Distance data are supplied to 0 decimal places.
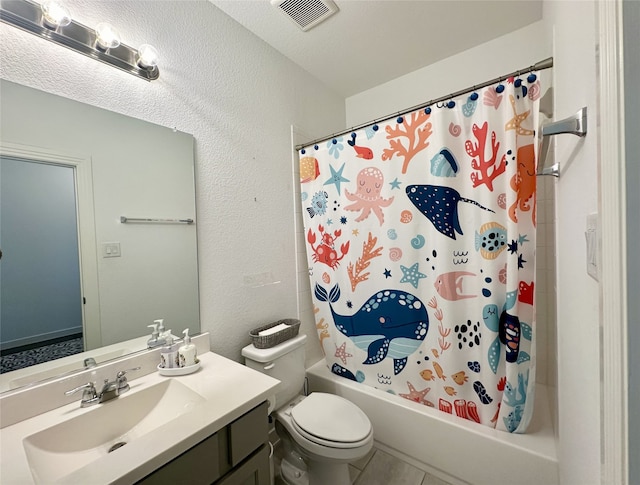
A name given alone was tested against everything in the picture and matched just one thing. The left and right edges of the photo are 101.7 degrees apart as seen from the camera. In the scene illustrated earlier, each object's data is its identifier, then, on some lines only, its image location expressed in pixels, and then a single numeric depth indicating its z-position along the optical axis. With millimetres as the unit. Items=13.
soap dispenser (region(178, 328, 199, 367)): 1126
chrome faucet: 902
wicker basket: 1427
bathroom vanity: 666
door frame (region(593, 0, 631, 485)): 303
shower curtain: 1161
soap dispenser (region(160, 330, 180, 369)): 1121
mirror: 864
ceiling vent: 1370
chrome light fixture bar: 843
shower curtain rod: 1081
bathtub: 1162
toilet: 1164
